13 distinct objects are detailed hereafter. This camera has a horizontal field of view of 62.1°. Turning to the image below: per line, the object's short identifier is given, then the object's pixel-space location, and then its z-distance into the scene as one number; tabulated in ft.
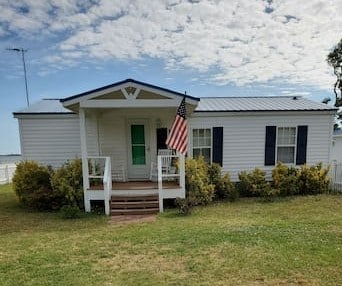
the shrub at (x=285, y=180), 33.32
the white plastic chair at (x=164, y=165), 32.28
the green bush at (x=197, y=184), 29.27
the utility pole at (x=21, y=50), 54.22
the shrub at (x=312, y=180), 33.91
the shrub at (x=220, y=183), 32.50
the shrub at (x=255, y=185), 32.96
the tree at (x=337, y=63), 62.59
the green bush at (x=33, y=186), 28.66
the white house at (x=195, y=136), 34.71
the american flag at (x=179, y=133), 24.80
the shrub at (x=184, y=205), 25.77
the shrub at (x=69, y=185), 27.63
